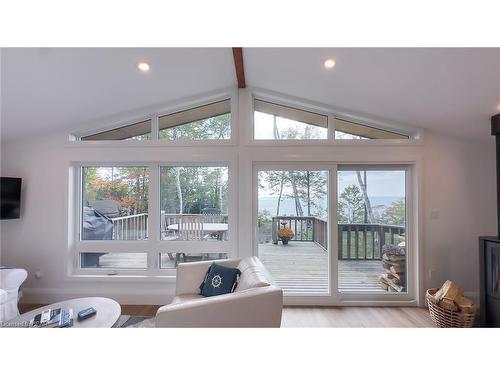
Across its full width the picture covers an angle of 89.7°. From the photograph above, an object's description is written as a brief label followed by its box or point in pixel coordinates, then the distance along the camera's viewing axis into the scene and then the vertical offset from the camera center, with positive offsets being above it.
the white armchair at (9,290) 2.62 -1.07
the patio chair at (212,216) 3.50 -0.34
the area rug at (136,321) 2.74 -1.48
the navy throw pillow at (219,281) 2.36 -0.86
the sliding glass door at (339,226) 3.41 -0.47
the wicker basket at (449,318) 2.58 -1.32
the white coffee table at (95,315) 1.95 -1.02
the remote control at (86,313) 2.02 -1.00
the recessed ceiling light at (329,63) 2.42 +1.26
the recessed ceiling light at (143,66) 2.53 +1.28
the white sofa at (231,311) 1.74 -0.83
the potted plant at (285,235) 3.44 -0.59
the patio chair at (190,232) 3.48 -0.57
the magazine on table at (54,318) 1.90 -1.01
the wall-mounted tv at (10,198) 3.17 -0.09
